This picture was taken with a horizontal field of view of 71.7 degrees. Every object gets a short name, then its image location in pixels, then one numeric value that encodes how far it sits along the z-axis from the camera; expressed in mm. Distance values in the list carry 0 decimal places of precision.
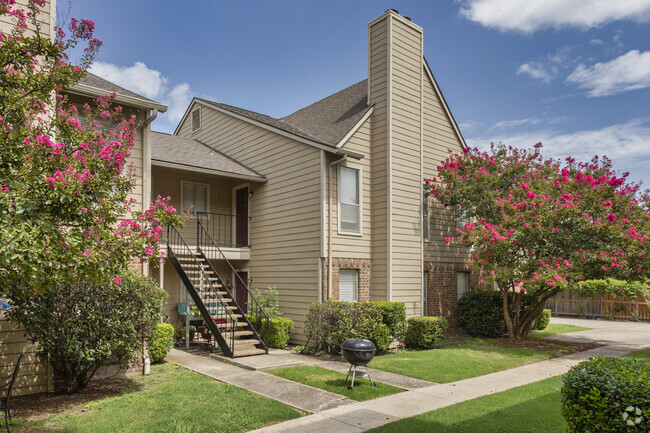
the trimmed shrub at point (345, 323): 11391
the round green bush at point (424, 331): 12977
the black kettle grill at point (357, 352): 8273
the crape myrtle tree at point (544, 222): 12109
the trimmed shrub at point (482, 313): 15352
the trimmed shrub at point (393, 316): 12133
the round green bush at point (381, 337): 11586
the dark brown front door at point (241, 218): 15805
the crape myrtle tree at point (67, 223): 5109
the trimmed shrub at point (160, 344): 10195
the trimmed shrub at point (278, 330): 12749
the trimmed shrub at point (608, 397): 4363
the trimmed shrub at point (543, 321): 17438
